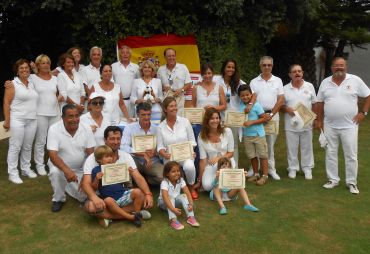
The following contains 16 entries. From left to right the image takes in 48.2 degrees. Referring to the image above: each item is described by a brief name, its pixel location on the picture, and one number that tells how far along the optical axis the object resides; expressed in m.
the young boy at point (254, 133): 6.32
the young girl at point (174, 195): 4.80
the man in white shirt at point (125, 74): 7.07
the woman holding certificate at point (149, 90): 6.55
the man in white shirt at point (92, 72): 6.95
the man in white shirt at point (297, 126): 6.43
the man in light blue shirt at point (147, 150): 5.70
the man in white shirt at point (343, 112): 5.80
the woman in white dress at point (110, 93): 6.33
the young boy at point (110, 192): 4.74
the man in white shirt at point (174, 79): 7.06
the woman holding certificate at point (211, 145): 5.75
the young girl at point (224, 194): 5.28
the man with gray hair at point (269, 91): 6.45
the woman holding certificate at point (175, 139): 5.59
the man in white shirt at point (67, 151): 5.19
